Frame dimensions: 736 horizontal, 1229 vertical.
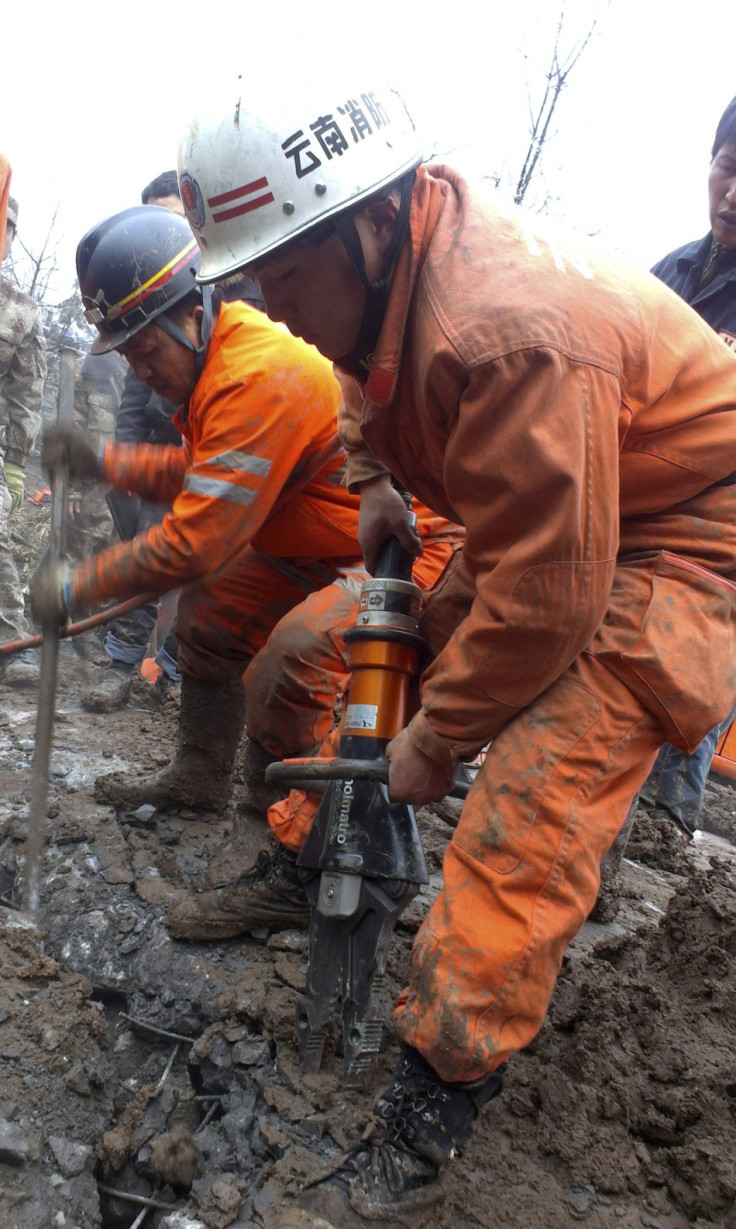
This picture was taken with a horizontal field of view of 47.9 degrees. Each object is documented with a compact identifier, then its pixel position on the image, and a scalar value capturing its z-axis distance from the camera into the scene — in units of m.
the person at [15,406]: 5.77
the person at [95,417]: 6.40
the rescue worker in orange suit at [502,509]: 1.42
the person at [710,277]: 3.00
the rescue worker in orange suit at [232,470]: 2.60
